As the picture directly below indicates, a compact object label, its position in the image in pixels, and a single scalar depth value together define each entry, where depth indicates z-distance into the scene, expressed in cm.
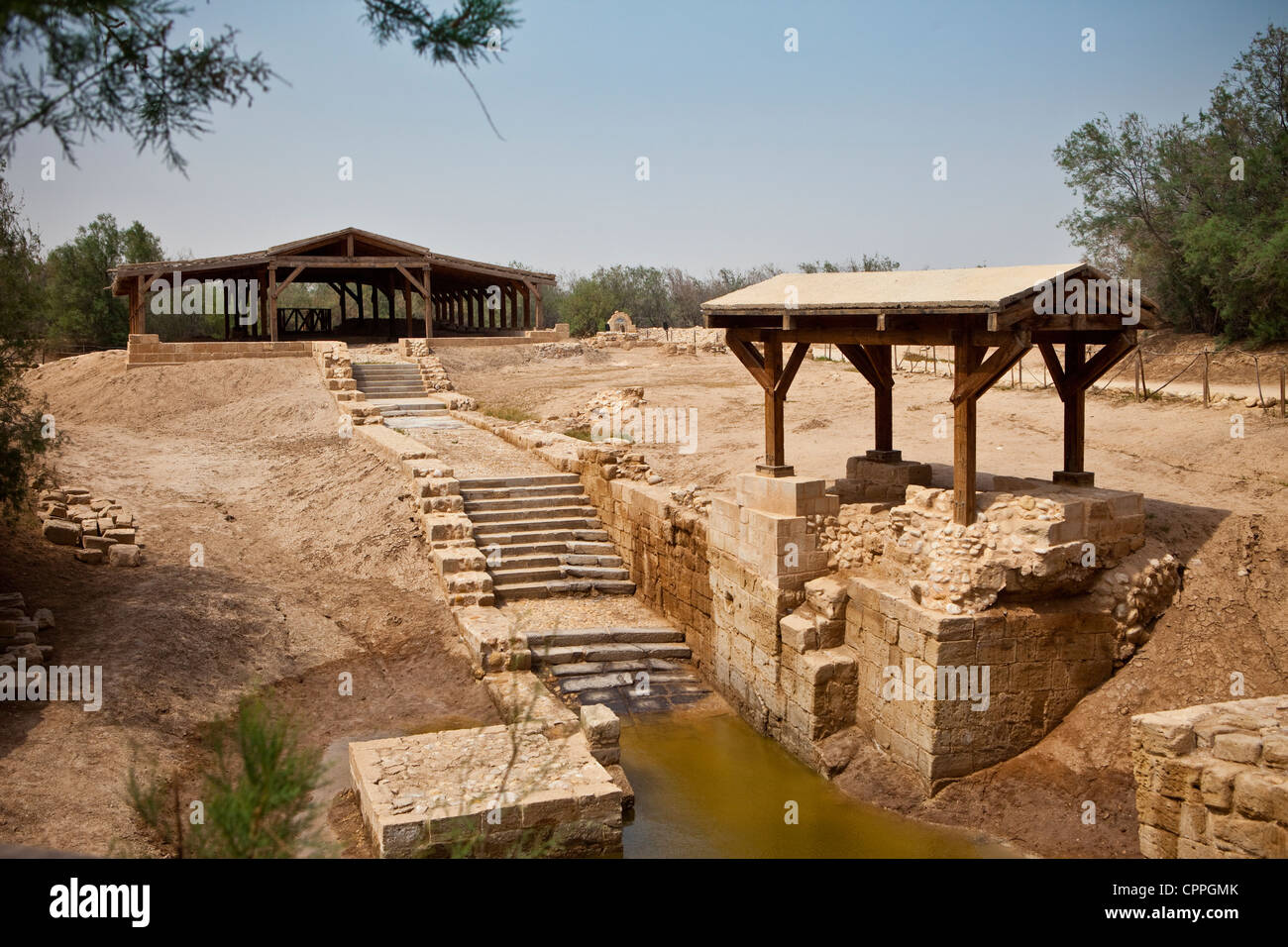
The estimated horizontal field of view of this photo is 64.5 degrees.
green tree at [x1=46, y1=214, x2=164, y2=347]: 3800
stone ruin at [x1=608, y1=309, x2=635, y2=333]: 3975
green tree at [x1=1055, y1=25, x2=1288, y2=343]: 1973
